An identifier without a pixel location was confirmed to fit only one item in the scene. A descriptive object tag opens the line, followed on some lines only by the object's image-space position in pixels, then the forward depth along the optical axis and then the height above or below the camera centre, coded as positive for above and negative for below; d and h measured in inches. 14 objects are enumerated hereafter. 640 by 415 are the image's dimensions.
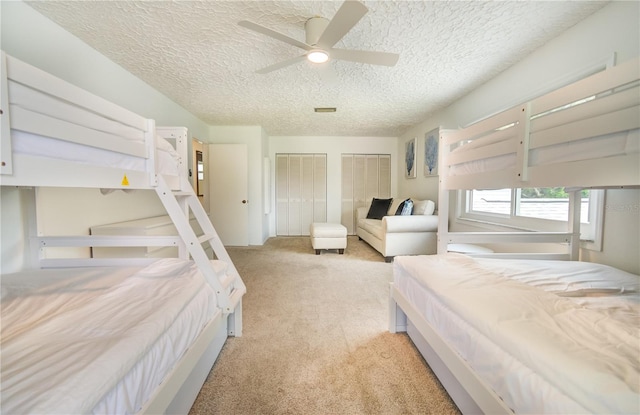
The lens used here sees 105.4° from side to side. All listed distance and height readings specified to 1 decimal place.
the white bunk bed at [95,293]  25.0 -17.4
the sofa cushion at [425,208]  149.1 -6.9
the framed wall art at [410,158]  185.9 +30.6
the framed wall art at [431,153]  153.9 +28.7
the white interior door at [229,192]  181.0 +2.5
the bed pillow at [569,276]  46.5 -16.8
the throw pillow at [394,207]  180.7 -7.8
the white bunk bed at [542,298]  24.4 -16.2
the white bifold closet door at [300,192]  219.3 +3.6
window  70.7 -4.7
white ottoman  155.1 -26.7
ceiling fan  55.2 +42.2
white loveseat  138.9 -22.0
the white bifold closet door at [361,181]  221.9 +14.0
